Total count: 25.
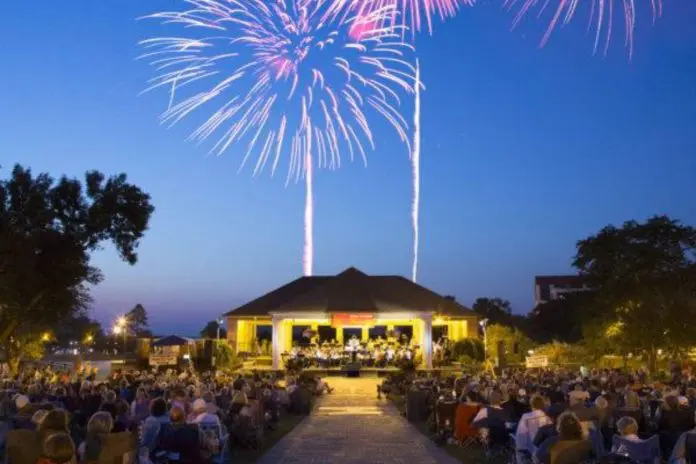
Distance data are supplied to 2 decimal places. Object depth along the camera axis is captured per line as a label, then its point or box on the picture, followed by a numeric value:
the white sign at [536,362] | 22.75
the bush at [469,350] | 33.94
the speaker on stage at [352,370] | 28.95
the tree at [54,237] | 22.94
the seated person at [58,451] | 5.41
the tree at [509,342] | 34.31
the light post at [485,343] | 32.53
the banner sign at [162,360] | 25.58
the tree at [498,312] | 68.66
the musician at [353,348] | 31.19
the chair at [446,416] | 13.20
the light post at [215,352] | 30.55
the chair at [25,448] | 6.67
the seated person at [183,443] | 7.66
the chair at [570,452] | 6.43
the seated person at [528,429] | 8.91
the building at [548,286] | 94.07
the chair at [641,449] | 7.55
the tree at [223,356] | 31.06
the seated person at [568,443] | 6.44
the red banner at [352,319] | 33.16
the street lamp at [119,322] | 44.31
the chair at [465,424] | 12.23
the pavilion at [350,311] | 32.69
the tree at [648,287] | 28.12
